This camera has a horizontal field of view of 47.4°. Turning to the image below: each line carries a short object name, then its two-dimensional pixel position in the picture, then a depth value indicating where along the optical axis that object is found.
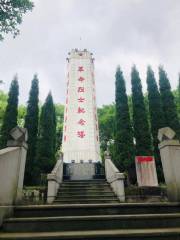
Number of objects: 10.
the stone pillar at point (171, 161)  4.85
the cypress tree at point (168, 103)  20.08
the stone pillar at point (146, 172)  11.38
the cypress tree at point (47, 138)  18.22
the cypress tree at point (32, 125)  17.87
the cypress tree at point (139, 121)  18.75
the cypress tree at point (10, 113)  19.47
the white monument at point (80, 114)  15.59
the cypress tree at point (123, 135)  17.94
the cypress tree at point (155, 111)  18.81
